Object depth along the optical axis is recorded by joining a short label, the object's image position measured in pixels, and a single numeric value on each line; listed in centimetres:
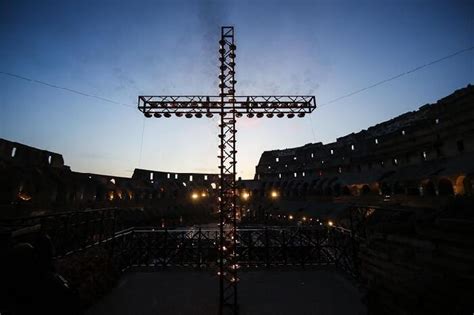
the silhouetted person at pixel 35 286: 345
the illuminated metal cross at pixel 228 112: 613
